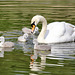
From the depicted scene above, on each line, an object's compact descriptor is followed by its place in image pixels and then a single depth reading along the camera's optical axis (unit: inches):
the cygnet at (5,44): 540.6
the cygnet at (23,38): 582.6
